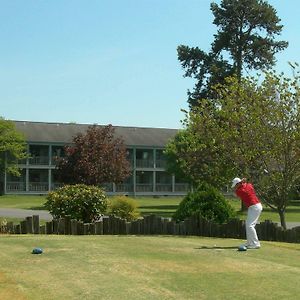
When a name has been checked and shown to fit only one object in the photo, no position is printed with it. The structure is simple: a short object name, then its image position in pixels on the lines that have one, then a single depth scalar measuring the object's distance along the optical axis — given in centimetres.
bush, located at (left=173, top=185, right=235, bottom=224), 1900
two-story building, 6919
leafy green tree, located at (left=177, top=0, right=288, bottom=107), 4534
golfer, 1374
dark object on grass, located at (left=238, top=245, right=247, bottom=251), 1314
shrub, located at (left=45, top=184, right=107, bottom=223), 1912
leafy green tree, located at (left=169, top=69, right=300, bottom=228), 1934
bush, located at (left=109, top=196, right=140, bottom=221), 2227
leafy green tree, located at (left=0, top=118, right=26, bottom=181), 6381
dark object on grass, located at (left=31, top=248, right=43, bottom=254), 1133
